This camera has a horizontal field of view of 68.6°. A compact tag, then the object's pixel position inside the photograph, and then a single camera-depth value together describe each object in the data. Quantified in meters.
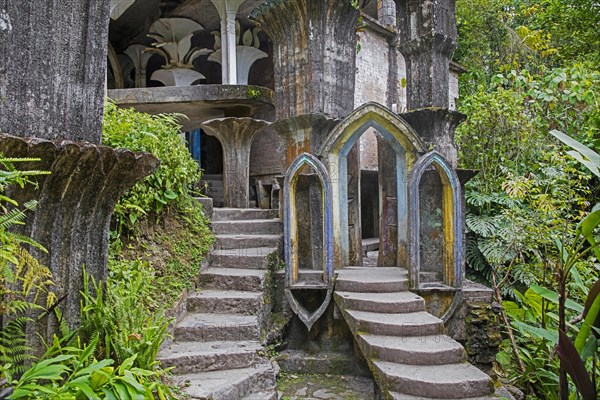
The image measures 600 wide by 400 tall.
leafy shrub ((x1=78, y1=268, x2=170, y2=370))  2.76
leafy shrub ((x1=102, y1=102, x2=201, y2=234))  4.25
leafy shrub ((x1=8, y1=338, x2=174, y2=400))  2.06
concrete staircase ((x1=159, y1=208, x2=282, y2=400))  3.52
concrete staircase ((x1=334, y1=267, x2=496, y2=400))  3.38
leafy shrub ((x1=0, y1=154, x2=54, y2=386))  2.00
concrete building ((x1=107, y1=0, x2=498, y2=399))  3.74
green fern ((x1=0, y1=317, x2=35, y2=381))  2.22
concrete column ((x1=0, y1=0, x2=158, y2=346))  2.29
